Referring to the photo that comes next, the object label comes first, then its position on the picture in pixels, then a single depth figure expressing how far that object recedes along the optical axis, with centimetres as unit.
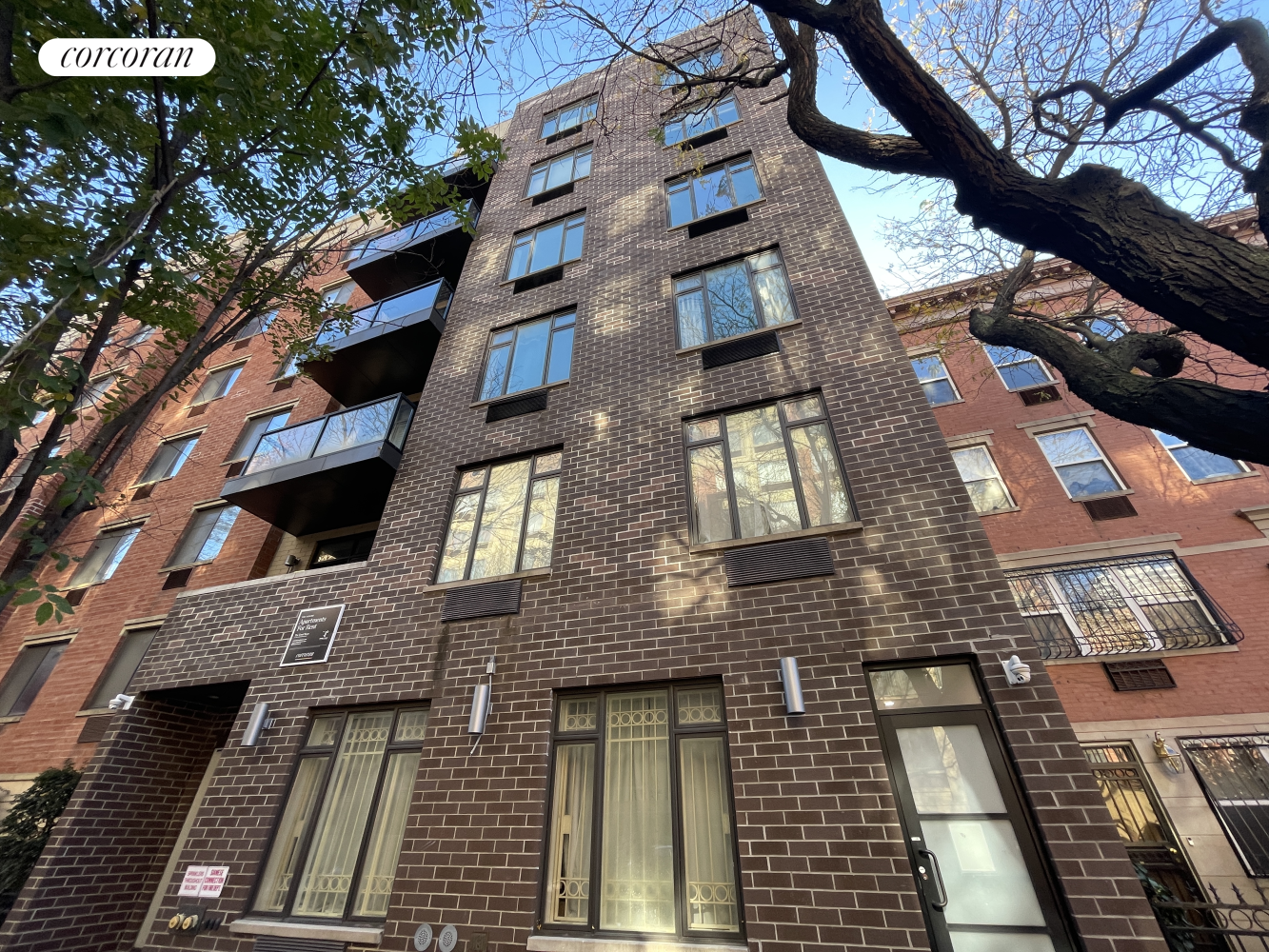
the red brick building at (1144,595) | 830
